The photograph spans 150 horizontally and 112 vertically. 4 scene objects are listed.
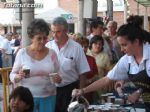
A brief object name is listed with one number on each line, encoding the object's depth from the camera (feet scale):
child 17.33
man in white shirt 21.99
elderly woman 19.74
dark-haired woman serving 15.88
